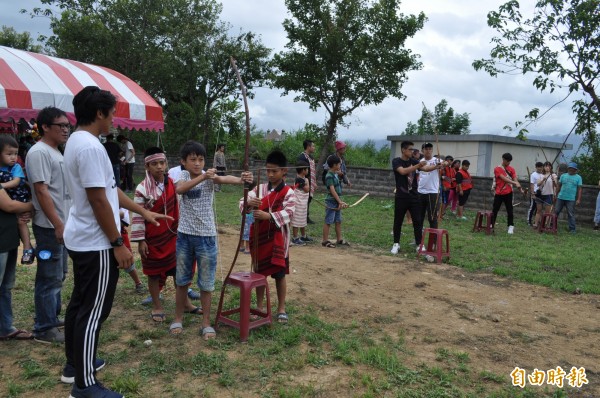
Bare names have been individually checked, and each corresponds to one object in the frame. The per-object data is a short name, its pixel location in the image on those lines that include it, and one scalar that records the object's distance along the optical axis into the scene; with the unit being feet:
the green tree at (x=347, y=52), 49.92
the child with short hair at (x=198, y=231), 13.38
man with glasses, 11.73
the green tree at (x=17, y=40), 85.51
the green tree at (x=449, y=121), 86.12
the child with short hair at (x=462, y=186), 42.11
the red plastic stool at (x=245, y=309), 13.28
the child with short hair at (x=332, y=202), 27.63
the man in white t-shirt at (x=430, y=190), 26.89
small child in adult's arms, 12.53
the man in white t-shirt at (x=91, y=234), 9.06
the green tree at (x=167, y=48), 56.80
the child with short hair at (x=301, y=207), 26.55
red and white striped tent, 24.98
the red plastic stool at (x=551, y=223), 36.73
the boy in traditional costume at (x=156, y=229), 14.26
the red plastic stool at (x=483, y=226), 33.86
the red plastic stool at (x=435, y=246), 24.70
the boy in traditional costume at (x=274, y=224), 14.23
